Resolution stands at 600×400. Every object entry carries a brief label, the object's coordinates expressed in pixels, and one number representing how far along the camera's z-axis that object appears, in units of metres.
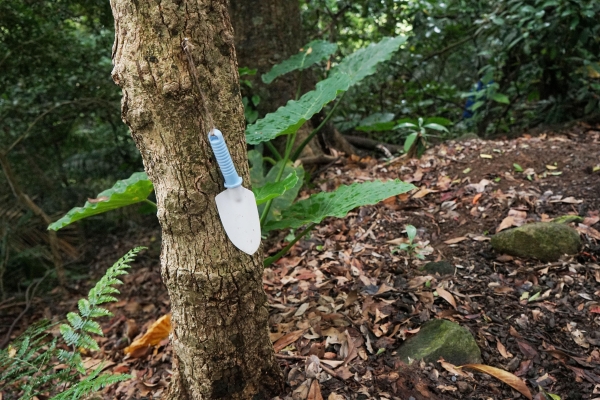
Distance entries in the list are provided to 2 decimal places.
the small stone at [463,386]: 1.43
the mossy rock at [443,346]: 1.54
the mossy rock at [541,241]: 2.03
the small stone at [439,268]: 2.01
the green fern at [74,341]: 1.44
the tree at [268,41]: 3.04
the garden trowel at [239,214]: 1.07
